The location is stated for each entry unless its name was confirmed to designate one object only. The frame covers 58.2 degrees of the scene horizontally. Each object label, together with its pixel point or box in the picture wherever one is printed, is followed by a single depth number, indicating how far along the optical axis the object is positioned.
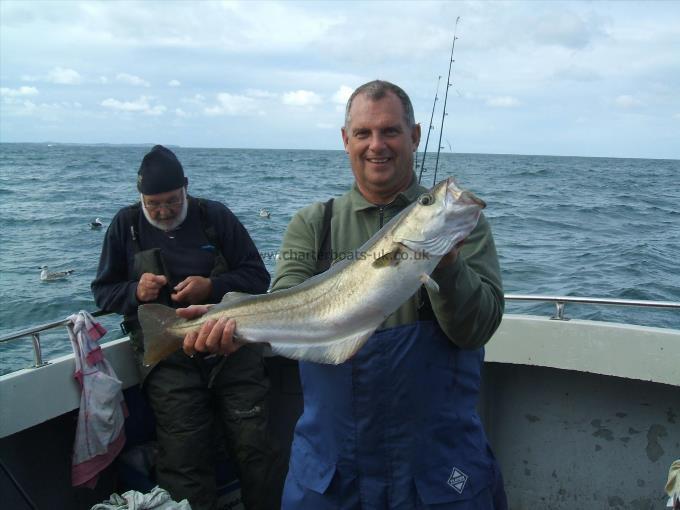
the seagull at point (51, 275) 14.00
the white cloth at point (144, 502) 3.61
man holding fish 2.67
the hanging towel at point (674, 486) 3.20
